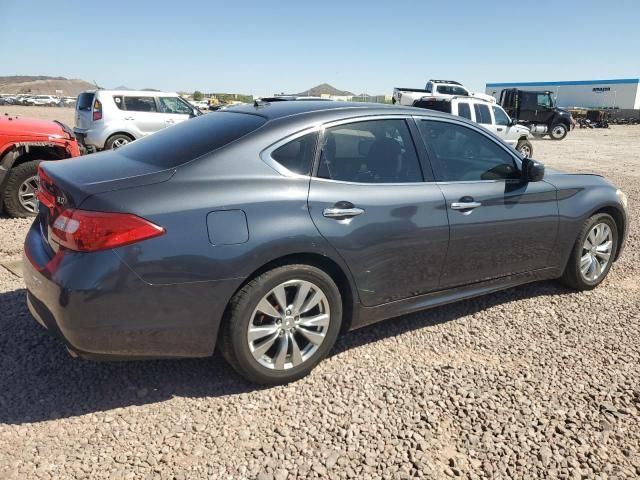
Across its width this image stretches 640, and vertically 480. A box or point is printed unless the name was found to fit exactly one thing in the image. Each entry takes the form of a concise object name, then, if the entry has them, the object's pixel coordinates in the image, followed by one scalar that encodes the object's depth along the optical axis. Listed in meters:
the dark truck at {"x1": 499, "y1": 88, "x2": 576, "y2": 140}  26.08
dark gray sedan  2.50
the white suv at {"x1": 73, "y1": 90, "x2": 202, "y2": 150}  11.35
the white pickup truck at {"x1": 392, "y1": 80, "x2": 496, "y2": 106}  21.16
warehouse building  53.25
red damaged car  6.06
